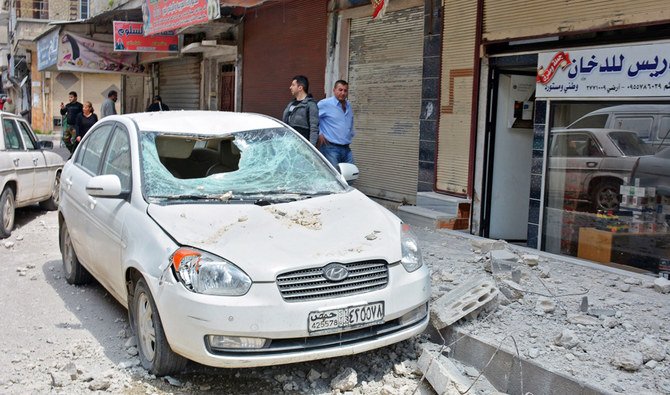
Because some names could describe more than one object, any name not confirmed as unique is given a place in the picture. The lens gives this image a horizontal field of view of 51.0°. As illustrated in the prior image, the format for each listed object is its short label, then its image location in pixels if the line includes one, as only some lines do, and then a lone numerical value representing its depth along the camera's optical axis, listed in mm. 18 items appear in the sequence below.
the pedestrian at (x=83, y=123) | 14688
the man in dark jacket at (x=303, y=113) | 8703
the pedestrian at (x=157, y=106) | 18266
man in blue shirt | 9062
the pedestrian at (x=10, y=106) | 45781
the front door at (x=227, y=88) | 16438
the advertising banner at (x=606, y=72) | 6363
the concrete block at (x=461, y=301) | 4859
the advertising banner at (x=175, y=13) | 12000
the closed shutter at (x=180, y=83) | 18375
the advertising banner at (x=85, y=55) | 17688
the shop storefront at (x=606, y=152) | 6430
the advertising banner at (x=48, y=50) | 17922
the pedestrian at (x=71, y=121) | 15320
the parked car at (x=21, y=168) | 9008
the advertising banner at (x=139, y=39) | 16422
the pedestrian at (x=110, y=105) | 17172
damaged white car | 3900
